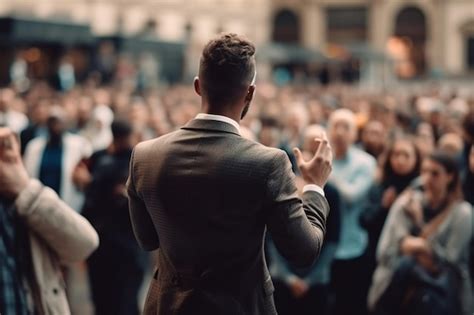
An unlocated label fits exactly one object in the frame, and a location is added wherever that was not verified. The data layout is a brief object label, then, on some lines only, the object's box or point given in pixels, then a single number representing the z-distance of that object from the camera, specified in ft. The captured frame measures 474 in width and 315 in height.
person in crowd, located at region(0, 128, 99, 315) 13.96
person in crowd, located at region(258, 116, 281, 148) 29.99
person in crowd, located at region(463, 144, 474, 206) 23.51
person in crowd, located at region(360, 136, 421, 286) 25.30
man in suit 10.16
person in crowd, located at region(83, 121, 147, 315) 23.80
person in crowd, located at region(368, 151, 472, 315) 19.44
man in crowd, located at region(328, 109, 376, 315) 25.25
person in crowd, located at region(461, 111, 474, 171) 27.68
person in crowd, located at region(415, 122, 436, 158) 26.58
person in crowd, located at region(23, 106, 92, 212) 28.91
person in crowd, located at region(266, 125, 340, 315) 22.43
